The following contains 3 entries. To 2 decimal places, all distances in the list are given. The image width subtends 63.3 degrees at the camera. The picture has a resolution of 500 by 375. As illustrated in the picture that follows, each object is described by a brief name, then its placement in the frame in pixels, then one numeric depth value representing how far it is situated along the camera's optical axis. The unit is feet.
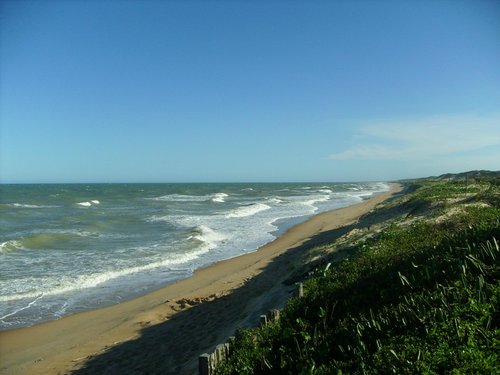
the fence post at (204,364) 16.35
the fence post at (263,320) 20.15
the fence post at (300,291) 24.22
